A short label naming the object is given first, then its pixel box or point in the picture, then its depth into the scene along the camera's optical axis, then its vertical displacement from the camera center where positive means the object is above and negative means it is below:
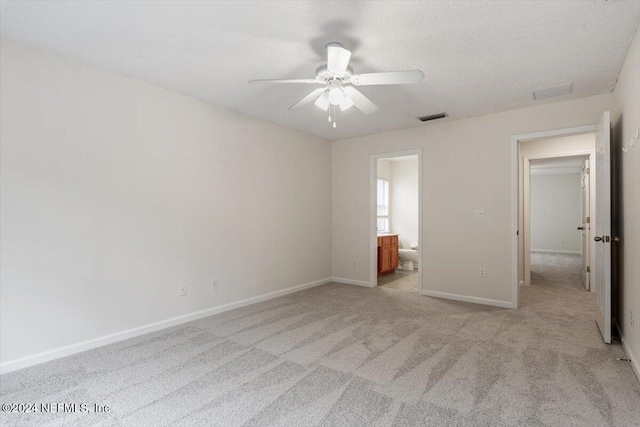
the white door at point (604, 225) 2.78 -0.11
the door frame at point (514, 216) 3.93 -0.03
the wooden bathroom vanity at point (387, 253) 5.71 -0.73
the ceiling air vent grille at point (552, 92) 3.20 +1.25
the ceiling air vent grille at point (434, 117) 4.14 +1.26
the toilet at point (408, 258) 6.69 -0.93
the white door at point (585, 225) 4.95 -0.20
